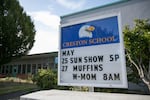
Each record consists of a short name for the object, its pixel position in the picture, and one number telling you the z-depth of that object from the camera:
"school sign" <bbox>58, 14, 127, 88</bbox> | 3.10
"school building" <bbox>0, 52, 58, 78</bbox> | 26.30
